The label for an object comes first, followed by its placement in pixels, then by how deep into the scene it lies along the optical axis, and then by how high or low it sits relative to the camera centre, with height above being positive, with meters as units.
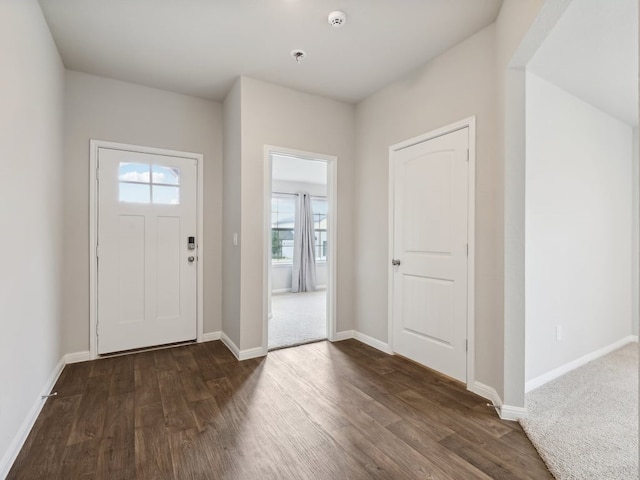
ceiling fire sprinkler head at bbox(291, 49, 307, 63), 2.58 +1.54
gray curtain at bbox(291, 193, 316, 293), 6.89 -0.18
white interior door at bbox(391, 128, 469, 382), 2.47 -0.10
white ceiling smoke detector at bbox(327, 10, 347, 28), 2.11 +1.51
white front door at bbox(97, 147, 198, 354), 3.03 -0.11
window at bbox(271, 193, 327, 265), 6.93 +0.37
